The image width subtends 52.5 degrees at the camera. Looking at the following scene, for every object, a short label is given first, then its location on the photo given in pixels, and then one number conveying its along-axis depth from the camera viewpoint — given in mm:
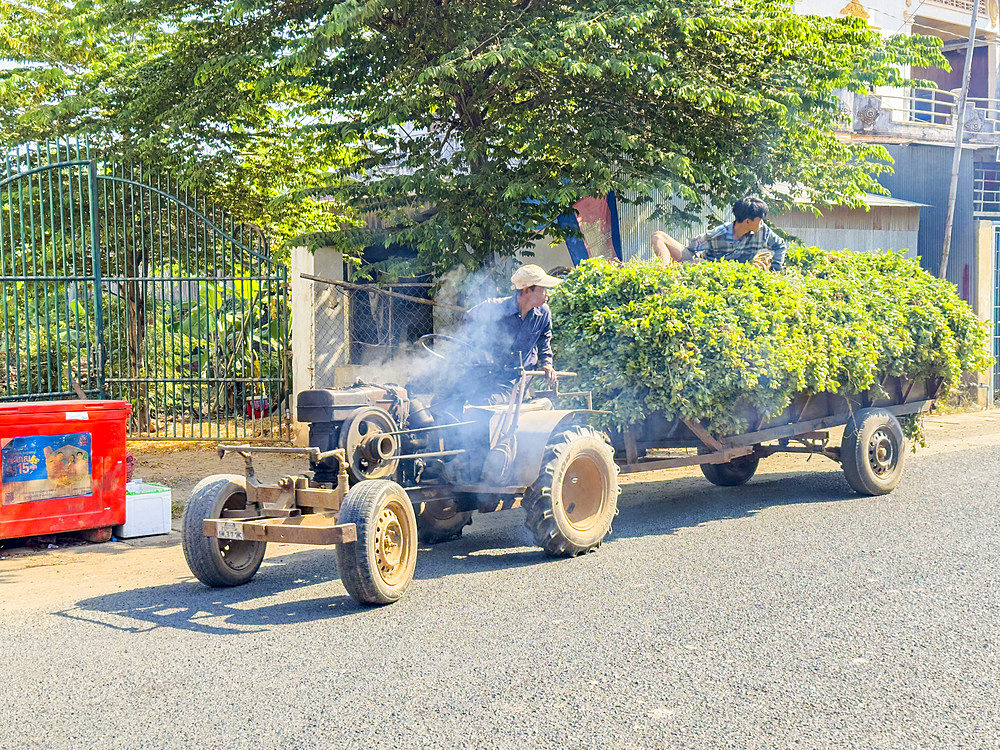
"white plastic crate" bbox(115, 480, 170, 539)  8172
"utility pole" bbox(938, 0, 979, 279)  17973
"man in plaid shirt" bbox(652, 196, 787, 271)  9164
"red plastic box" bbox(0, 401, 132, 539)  7473
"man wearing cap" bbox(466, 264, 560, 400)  7203
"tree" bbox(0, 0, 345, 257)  11031
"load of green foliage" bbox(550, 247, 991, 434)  7410
